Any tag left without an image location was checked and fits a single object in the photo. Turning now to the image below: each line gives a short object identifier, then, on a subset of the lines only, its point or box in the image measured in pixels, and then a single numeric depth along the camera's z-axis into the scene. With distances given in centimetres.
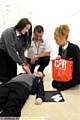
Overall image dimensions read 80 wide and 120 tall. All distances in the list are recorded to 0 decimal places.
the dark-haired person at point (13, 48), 194
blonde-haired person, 195
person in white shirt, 227
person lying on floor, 133
